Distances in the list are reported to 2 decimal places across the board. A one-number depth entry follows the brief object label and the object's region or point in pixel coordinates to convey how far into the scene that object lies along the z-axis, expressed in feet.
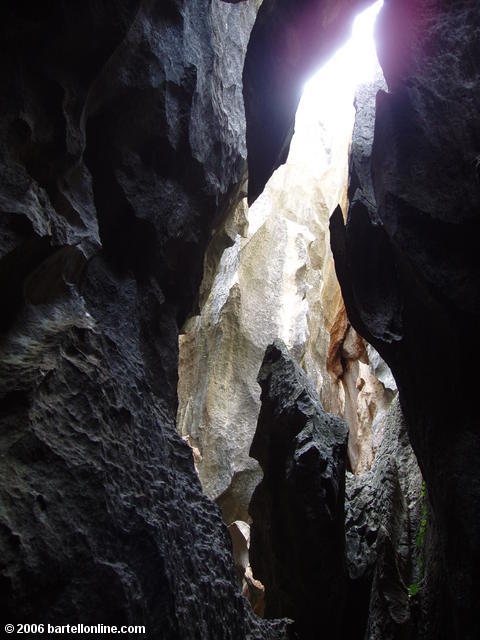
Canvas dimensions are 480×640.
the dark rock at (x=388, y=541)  20.34
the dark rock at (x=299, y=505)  21.03
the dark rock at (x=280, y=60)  25.26
